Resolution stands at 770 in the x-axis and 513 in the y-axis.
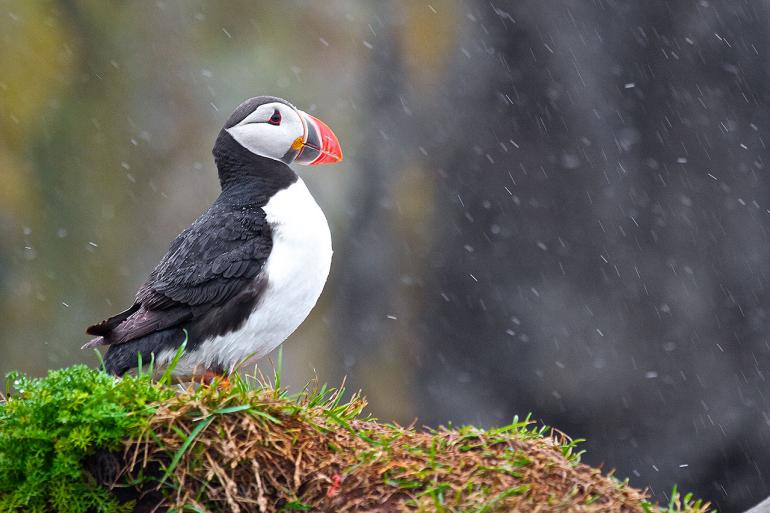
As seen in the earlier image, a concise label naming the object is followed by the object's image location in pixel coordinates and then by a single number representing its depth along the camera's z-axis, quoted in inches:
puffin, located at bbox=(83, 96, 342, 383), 292.7
